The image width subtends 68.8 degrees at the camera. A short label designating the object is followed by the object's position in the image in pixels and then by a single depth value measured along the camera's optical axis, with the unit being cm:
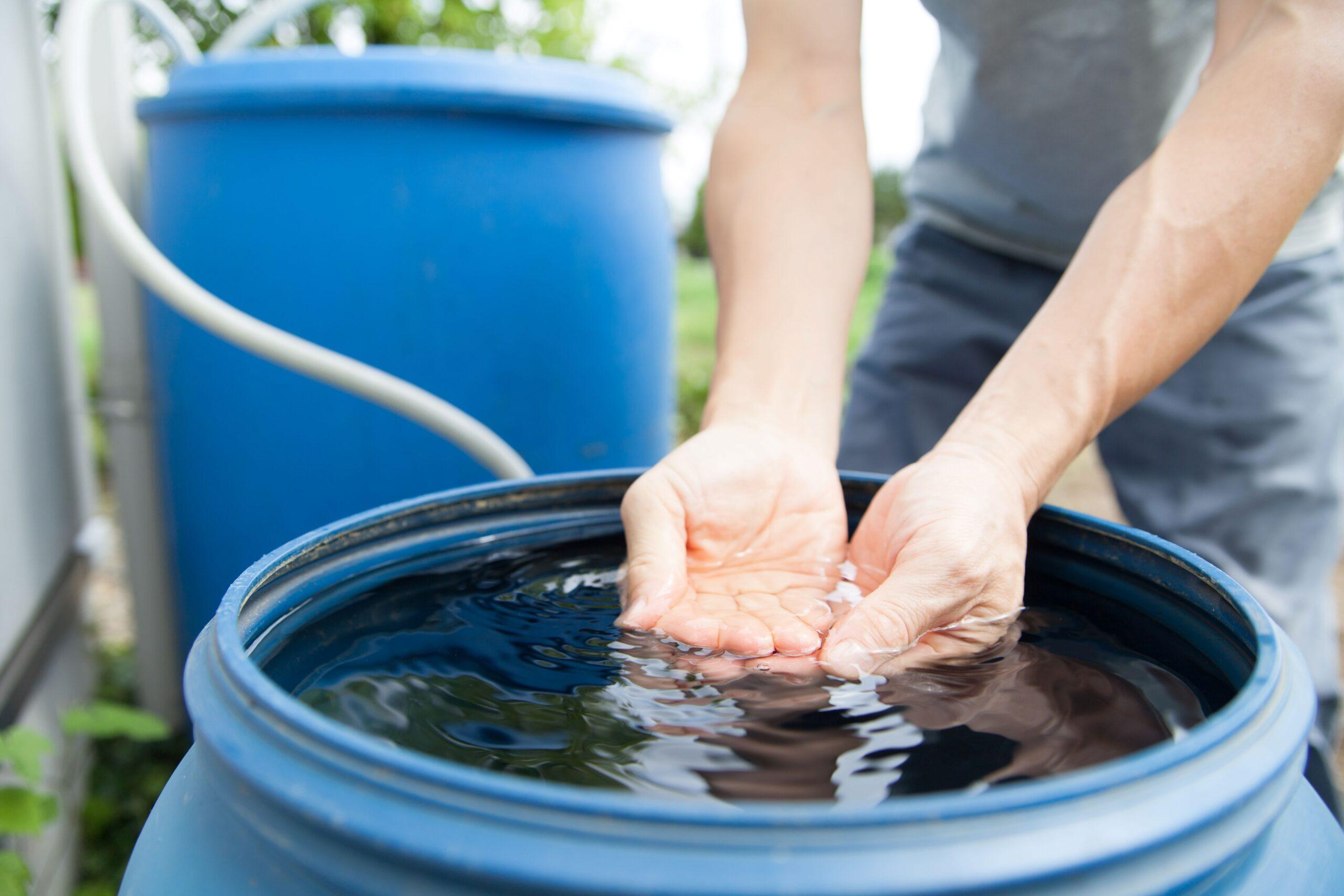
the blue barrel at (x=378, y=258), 152
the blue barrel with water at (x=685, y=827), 41
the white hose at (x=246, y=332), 129
